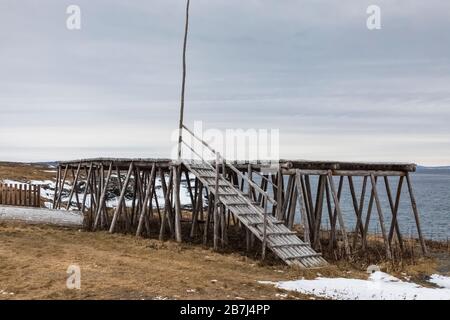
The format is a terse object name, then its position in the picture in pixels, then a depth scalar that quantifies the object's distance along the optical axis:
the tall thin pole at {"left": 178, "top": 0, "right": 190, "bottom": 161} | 18.33
